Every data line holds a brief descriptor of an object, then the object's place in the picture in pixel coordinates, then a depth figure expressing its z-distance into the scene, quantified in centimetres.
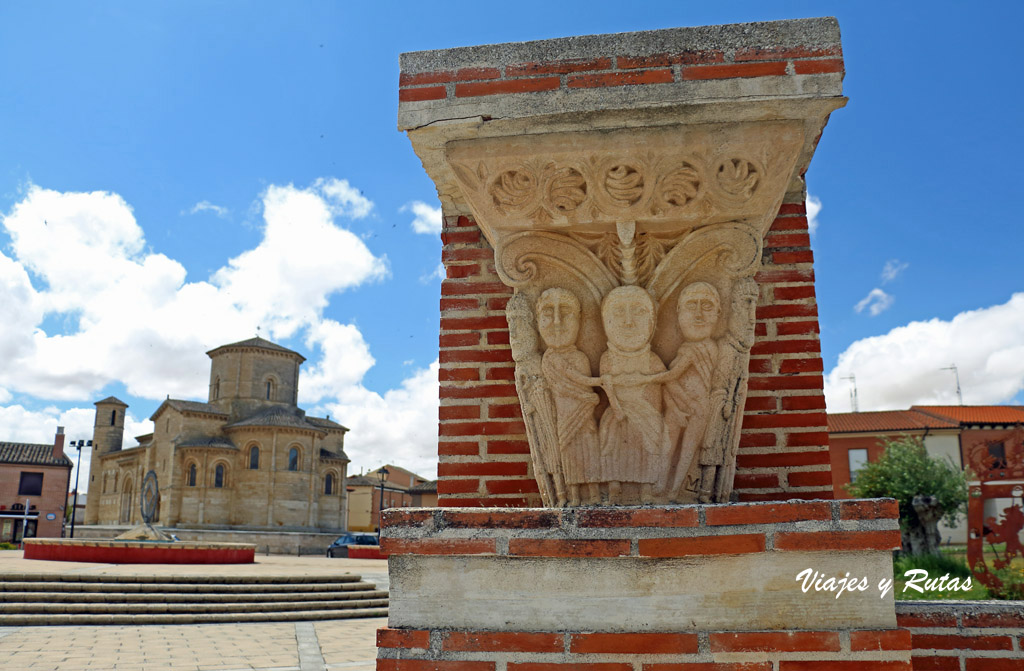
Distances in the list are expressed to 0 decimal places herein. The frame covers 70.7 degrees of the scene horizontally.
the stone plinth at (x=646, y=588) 215
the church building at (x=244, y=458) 3947
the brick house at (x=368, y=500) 5392
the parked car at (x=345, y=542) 2969
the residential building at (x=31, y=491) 4791
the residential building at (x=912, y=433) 3453
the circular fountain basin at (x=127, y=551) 1659
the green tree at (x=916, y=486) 1986
